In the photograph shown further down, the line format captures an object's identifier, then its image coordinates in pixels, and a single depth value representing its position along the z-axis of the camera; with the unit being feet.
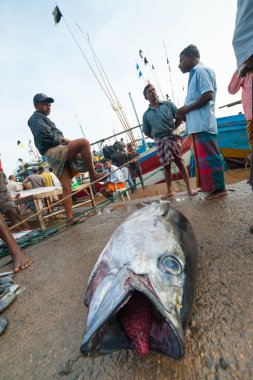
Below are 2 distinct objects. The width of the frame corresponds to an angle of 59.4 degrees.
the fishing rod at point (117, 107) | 36.76
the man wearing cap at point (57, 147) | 11.50
